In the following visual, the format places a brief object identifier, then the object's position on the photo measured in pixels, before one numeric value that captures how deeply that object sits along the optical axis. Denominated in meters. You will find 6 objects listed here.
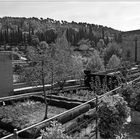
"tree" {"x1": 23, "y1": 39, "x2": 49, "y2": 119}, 7.93
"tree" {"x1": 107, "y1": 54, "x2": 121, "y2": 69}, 21.70
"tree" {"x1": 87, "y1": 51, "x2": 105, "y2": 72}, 20.97
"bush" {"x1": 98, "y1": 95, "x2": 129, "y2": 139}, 4.02
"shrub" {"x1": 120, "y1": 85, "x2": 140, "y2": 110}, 5.09
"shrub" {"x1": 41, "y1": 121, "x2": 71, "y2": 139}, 2.97
